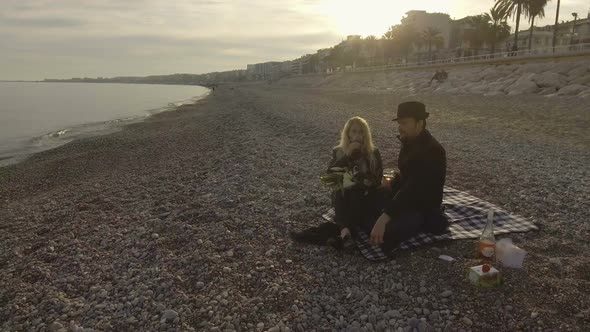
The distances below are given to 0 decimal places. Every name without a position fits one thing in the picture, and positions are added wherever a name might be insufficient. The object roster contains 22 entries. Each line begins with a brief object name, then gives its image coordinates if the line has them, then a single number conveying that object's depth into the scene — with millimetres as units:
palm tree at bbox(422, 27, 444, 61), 88500
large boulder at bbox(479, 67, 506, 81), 39209
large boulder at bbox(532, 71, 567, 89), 29375
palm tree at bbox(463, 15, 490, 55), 70188
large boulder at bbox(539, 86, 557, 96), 27875
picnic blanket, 5196
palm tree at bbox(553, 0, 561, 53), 47938
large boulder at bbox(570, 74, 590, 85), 28234
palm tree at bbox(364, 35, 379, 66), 119612
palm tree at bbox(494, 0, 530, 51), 51875
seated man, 4734
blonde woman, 5309
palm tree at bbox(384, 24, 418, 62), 89562
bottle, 4566
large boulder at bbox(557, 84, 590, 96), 25478
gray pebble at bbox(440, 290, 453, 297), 4238
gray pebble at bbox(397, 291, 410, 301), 4258
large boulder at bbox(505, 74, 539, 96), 29573
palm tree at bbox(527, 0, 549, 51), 51406
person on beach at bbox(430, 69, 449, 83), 45406
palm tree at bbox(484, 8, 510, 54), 69250
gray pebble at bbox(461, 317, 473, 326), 3802
